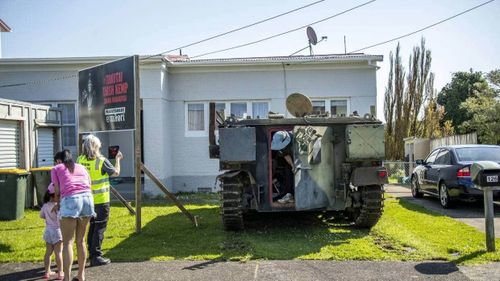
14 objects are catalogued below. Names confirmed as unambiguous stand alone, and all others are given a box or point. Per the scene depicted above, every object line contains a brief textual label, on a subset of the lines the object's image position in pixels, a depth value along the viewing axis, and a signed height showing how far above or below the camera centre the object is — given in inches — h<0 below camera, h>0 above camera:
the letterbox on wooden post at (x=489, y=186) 261.7 -26.3
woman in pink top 212.5 -25.5
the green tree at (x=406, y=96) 1035.4 +98.6
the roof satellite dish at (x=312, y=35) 641.0 +143.7
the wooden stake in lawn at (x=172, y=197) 342.6 -38.0
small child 233.1 -43.8
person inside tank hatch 325.4 -15.9
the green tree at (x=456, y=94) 1578.9 +157.2
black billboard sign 357.1 +39.5
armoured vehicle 320.2 -16.1
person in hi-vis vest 250.8 -22.4
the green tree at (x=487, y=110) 741.3 +45.3
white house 597.0 +69.7
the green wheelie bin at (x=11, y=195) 416.2 -41.1
